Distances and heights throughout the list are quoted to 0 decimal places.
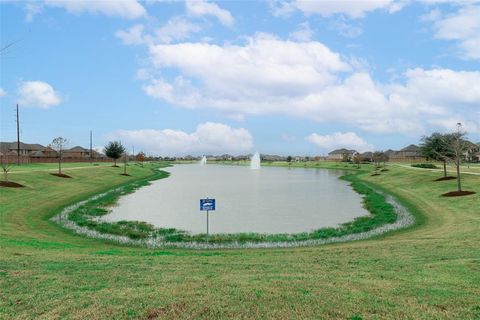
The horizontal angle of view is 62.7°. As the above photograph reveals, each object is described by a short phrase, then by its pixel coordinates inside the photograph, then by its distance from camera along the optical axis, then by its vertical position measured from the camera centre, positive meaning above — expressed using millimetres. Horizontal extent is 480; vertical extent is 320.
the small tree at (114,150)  96812 +1752
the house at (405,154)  156100 +688
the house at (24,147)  137512 +3869
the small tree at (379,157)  101212 -357
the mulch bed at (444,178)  48569 -2839
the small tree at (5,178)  40388 -2088
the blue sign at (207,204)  20859 -2528
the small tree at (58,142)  72750 +2913
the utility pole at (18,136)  76388 +4256
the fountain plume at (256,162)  148875 -2170
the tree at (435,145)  52562 +1392
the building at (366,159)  166962 -1413
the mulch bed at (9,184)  38438 -2642
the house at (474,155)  131050 +31
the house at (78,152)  163750 +2246
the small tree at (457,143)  40625 +1355
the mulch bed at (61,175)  54712 -2461
